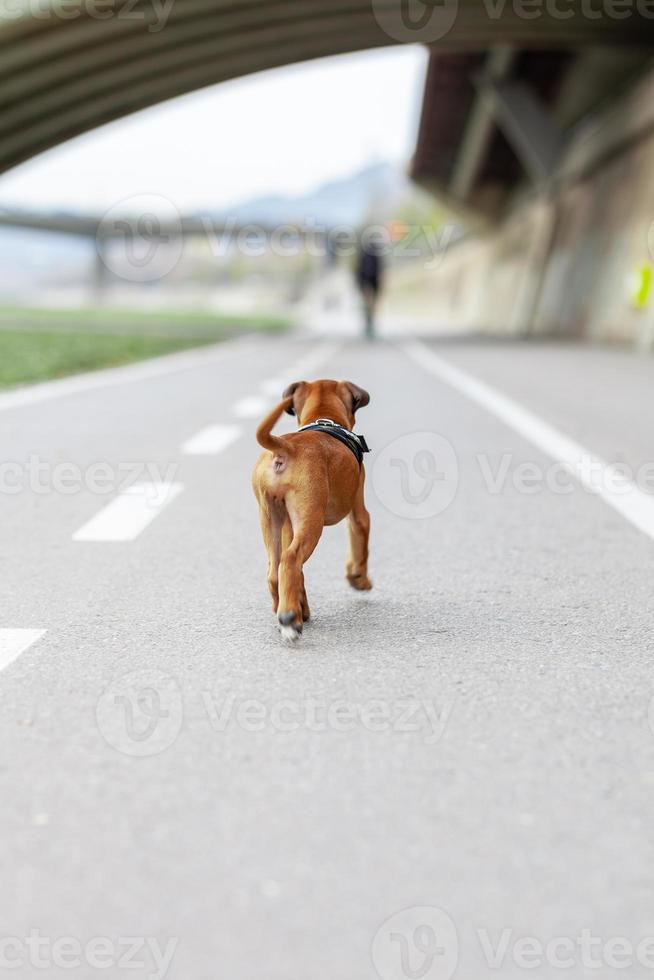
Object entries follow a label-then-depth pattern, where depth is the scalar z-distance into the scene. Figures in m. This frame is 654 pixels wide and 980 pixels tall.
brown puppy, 7.06
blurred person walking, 55.00
